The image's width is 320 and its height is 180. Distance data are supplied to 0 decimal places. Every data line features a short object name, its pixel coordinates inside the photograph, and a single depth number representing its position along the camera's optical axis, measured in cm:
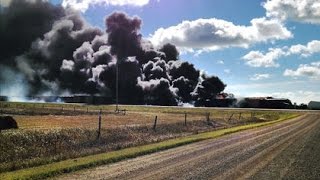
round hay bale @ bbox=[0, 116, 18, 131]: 3099
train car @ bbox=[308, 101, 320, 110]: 14524
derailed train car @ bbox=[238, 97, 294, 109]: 13625
